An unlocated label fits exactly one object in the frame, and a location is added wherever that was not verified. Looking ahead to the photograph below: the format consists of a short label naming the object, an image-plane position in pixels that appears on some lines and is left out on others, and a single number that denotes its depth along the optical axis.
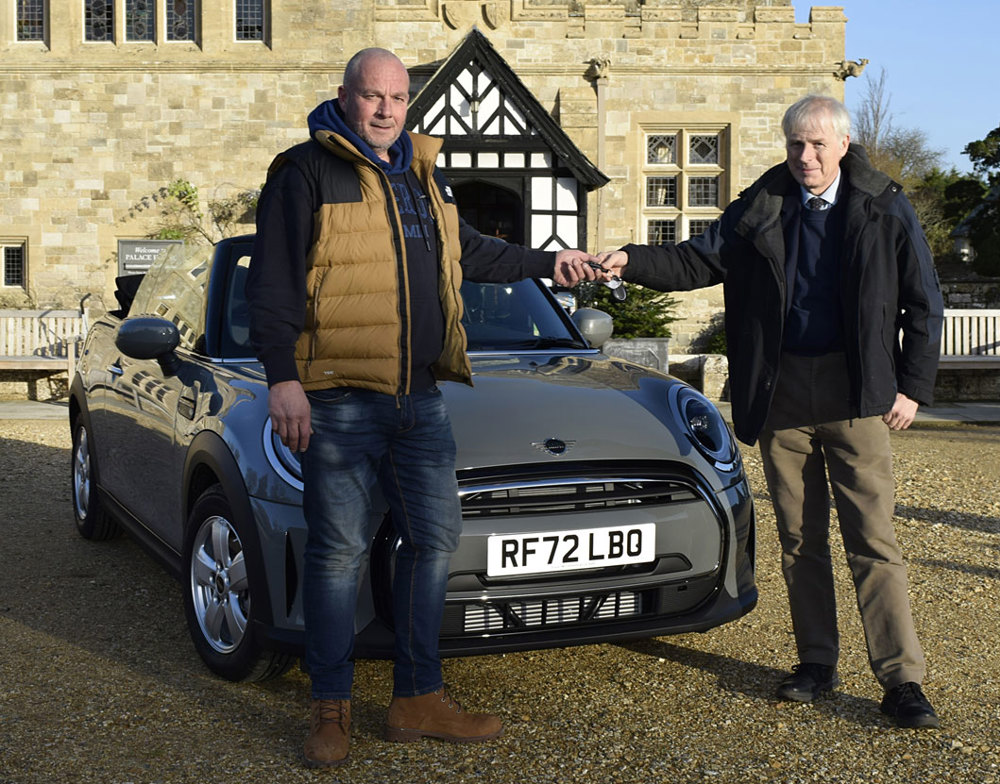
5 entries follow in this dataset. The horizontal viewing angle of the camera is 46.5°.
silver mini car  3.48
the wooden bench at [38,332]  15.05
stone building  21.08
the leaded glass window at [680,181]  21.58
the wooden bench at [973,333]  16.09
